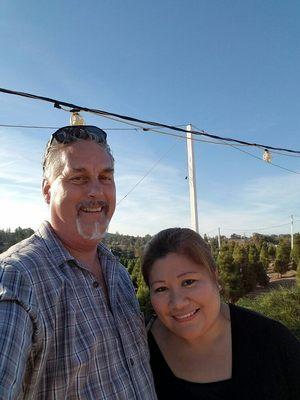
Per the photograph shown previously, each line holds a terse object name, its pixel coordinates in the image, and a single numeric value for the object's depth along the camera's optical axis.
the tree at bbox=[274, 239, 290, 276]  24.45
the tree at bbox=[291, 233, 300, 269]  25.00
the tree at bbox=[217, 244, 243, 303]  16.92
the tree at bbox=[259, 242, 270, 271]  25.20
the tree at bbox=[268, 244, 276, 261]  31.10
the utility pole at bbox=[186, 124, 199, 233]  7.27
